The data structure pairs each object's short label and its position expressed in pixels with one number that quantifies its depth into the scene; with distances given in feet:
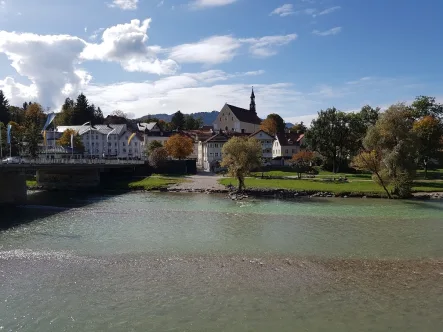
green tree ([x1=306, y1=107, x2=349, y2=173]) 264.72
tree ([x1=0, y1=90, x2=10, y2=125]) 392.68
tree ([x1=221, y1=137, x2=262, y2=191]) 179.42
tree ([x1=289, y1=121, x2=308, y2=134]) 471.13
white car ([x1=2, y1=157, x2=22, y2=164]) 170.05
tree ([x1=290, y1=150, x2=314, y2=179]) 238.31
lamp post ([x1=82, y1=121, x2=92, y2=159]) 383.18
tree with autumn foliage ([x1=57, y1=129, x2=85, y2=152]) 346.56
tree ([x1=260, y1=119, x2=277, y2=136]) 428.31
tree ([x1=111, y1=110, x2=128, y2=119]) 603.80
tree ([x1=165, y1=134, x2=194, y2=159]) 292.61
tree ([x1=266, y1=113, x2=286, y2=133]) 442.09
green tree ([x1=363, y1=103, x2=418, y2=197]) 159.43
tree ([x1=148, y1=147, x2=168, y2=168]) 265.13
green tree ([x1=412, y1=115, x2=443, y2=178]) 228.02
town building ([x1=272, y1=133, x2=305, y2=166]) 324.60
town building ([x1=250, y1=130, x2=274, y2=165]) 334.24
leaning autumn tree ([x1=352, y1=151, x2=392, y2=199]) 165.58
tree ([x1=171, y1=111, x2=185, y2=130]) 530.22
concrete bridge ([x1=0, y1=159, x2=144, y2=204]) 151.53
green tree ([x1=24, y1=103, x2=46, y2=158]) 280.92
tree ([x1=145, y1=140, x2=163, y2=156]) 292.14
